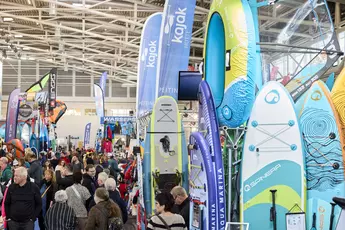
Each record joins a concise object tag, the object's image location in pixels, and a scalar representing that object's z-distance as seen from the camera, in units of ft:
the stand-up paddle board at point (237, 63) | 14.69
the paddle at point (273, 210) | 14.73
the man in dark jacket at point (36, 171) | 24.61
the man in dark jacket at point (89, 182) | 20.21
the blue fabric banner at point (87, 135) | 88.74
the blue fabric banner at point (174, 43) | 22.06
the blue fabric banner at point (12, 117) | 45.39
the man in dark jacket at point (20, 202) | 16.26
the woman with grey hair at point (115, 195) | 17.03
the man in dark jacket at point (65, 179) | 19.34
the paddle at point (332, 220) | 14.24
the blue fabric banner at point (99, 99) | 69.26
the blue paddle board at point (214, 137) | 14.24
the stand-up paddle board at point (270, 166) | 14.80
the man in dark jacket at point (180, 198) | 16.09
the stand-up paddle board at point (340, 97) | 15.20
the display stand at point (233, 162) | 14.97
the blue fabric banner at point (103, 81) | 72.25
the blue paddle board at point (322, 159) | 14.90
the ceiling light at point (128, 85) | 112.80
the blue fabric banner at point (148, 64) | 27.63
